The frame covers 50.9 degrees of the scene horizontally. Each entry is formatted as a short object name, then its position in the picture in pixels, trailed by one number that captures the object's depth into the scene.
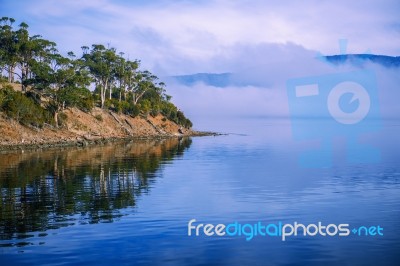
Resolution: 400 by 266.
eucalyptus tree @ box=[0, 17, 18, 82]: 103.06
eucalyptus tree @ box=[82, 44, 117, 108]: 121.58
